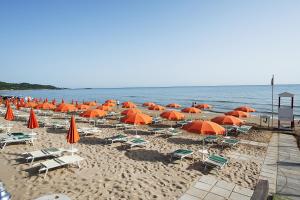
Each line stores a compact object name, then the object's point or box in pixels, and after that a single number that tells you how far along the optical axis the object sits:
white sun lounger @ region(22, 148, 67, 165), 9.38
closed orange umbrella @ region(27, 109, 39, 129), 10.70
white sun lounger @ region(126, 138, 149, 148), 11.99
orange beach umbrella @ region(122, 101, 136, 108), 27.30
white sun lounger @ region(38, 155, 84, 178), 8.20
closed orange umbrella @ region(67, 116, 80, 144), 8.67
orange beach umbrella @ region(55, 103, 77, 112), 18.16
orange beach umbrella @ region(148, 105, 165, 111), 23.83
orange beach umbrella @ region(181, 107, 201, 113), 20.12
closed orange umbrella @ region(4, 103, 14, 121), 13.33
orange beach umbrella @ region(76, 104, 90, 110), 23.01
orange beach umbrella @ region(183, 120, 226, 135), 9.92
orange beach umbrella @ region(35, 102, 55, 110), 21.36
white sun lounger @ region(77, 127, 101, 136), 14.81
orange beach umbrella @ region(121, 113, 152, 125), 12.35
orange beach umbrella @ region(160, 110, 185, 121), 14.70
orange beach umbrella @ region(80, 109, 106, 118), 15.06
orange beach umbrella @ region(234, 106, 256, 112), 21.69
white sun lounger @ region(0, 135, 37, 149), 11.56
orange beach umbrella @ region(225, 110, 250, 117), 18.35
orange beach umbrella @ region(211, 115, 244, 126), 13.01
